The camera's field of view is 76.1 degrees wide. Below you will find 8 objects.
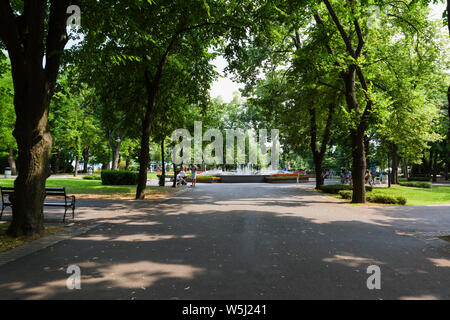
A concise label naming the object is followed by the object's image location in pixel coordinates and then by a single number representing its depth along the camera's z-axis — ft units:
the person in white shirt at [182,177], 83.71
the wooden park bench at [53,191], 26.55
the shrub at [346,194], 49.90
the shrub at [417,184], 89.28
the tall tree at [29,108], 21.58
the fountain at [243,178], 111.86
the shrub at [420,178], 122.97
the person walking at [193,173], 82.43
